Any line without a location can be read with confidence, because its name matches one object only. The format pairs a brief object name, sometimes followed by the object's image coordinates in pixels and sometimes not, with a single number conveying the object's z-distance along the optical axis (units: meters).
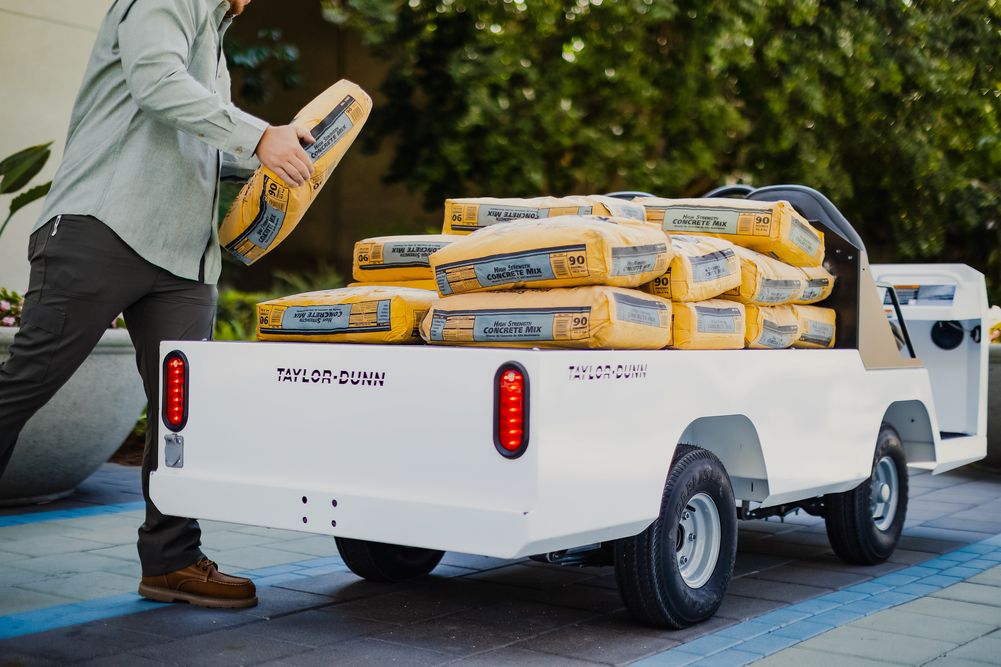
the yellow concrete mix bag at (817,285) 4.57
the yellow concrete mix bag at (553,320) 3.23
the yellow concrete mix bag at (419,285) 4.39
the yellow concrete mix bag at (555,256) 3.31
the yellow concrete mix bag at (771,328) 4.09
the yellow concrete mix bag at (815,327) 4.43
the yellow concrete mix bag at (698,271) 3.65
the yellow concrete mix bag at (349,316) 3.59
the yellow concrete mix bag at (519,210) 4.34
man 3.53
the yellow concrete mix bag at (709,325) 3.64
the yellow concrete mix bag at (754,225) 4.29
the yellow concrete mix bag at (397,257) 4.31
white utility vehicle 2.99
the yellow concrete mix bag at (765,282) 4.04
